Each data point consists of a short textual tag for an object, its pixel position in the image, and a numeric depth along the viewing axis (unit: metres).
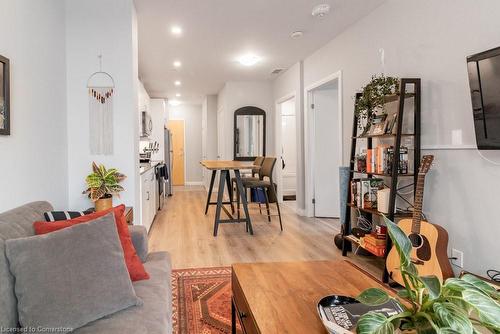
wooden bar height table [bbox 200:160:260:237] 4.34
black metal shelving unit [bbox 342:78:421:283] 2.77
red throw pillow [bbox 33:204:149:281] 1.59
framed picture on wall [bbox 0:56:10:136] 1.86
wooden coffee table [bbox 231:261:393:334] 1.28
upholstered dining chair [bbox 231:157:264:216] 5.28
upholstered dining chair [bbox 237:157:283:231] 4.80
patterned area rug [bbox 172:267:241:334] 2.12
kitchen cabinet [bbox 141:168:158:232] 3.90
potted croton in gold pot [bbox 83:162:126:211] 2.70
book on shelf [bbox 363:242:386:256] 2.94
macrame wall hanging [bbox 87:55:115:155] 3.02
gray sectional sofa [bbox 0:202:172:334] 1.25
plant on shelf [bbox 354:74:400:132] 2.98
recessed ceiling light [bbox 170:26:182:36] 4.03
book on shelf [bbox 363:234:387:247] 2.96
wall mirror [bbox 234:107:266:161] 7.19
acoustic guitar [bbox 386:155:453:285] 2.36
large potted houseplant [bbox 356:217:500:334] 0.68
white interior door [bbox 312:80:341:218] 5.29
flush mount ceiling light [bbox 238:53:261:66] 5.28
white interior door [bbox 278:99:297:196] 8.09
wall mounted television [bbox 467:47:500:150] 2.05
